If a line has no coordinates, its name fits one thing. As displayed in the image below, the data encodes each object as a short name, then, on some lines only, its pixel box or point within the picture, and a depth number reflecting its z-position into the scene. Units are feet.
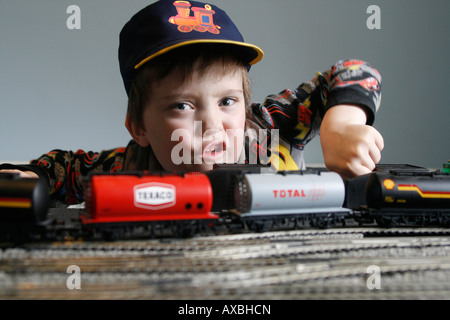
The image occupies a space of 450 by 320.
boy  1.50
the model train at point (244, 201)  1.09
